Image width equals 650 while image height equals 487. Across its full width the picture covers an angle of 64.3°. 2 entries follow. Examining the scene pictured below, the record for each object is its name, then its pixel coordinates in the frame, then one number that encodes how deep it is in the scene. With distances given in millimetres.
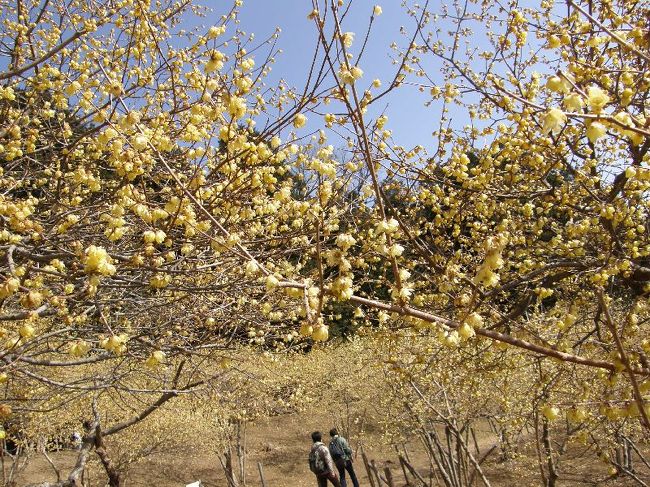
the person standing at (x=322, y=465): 10992
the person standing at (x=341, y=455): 11792
